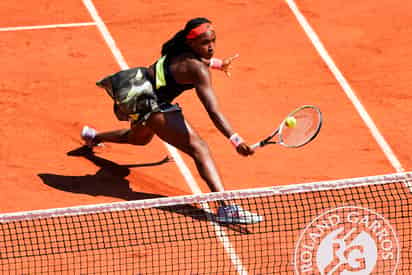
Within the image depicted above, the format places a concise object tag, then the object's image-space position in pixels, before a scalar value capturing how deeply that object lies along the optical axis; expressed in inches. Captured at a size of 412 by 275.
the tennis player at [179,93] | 776.3
